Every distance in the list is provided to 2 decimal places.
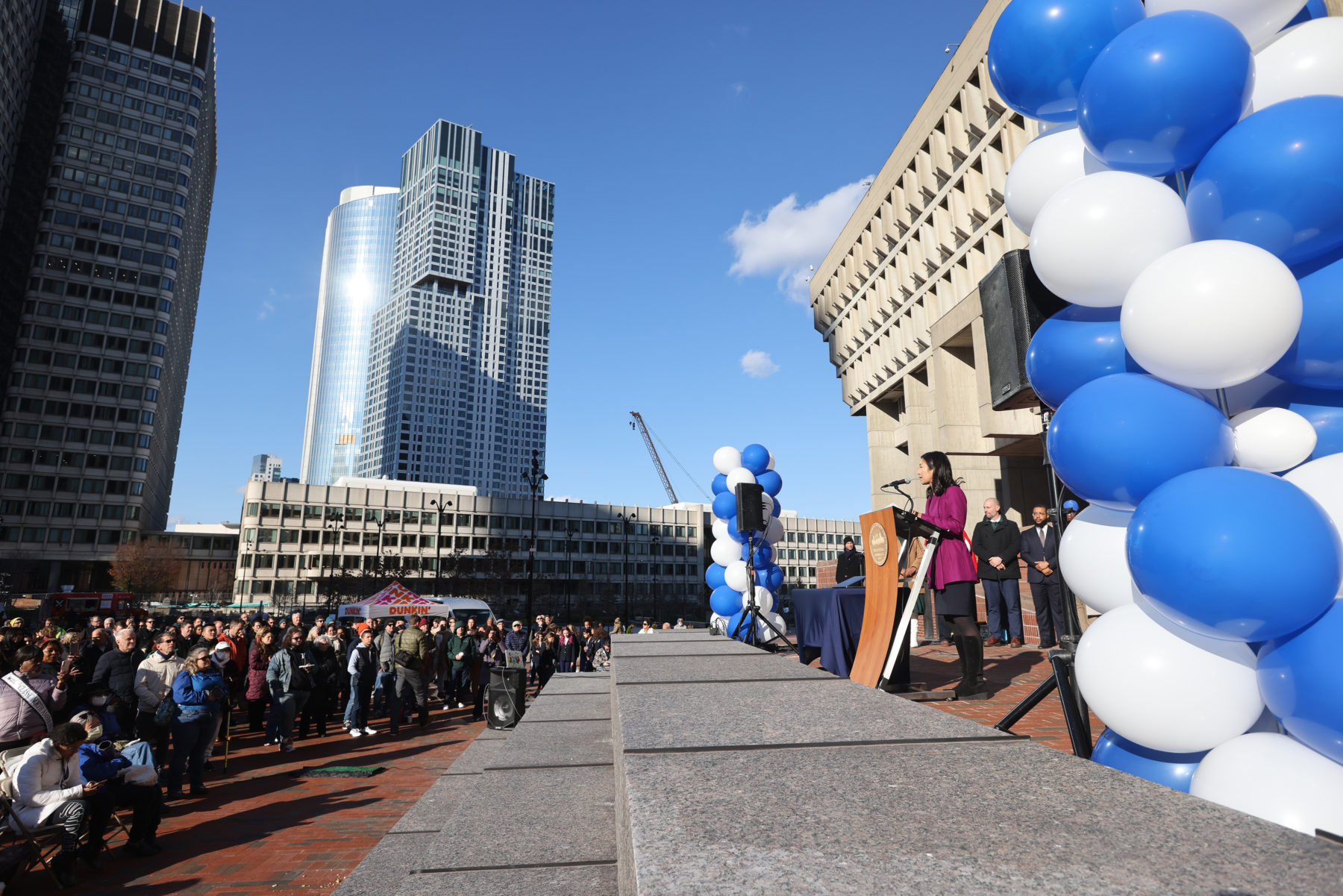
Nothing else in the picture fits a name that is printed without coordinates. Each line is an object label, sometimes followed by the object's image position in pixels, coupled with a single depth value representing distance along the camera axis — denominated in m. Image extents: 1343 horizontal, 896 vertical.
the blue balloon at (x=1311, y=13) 3.66
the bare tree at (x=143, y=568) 73.75
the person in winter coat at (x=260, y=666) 12.96
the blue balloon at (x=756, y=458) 14.48
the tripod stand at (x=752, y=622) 7.86
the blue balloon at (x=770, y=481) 14.98
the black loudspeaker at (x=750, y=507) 8.90
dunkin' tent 23.91
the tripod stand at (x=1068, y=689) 3.36
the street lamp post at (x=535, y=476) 35.69
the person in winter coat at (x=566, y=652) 20.69
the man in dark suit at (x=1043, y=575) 10.09
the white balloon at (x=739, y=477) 14.26
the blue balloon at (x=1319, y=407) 3.07
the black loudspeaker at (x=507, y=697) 11.86
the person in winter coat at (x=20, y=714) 6.95
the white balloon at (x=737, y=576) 13.47
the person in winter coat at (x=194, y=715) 9.27
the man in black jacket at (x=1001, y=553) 9.14
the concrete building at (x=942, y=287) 26.38
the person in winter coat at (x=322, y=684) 13.73
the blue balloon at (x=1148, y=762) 2.90
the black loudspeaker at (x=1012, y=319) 4.24
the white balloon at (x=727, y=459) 14.79
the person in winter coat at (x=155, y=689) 9.25
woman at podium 5.82
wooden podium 5.44
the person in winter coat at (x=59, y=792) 6.34
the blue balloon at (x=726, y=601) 13.70
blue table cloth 7.18
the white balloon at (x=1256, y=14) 3.37
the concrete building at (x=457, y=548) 86.62
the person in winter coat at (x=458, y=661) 17.38
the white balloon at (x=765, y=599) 13.78
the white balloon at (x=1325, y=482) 2.72
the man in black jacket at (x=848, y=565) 13.16
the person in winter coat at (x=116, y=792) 6.83
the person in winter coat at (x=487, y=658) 16.55
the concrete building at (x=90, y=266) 78.00
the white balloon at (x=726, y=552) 14.03
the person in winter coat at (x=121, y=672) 9.29
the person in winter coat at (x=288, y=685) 12.38
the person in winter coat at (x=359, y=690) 13.73
